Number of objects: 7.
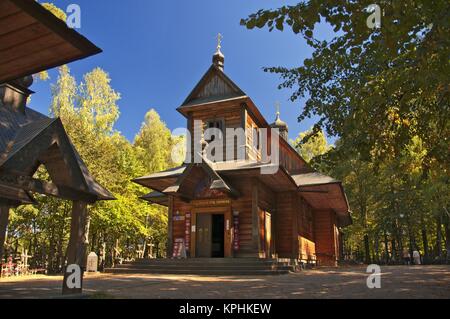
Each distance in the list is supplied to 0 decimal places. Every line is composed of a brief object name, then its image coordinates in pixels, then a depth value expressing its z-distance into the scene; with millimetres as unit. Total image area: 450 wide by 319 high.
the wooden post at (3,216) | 8119
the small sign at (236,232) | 17984
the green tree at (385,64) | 5133
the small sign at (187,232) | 18812
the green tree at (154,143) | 38594
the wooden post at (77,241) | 6727
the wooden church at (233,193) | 17828
